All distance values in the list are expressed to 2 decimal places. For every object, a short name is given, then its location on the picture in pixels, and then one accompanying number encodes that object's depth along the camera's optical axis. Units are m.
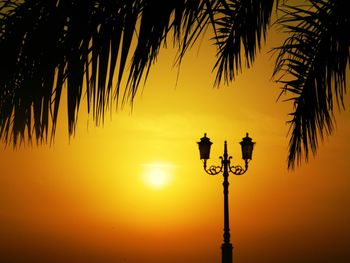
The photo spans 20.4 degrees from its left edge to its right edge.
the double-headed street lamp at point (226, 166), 22.54
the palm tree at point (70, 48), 3.33
